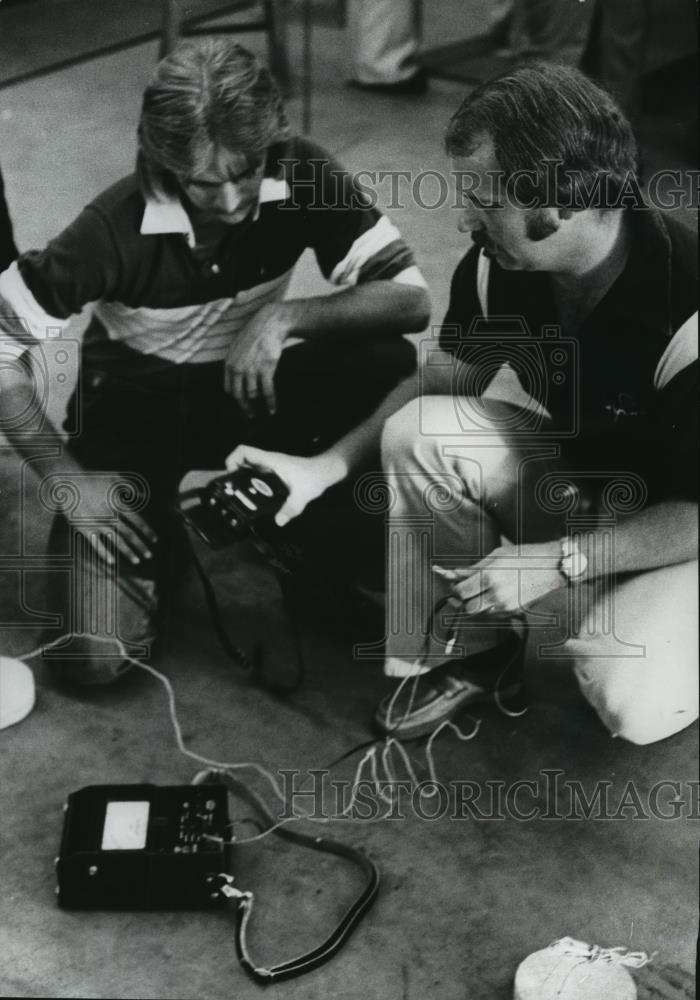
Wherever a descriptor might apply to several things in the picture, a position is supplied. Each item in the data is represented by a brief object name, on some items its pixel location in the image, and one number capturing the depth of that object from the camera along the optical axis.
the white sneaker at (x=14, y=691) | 3.77
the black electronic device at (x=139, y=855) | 3.59
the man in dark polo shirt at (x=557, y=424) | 3.39
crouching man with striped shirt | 3.45
